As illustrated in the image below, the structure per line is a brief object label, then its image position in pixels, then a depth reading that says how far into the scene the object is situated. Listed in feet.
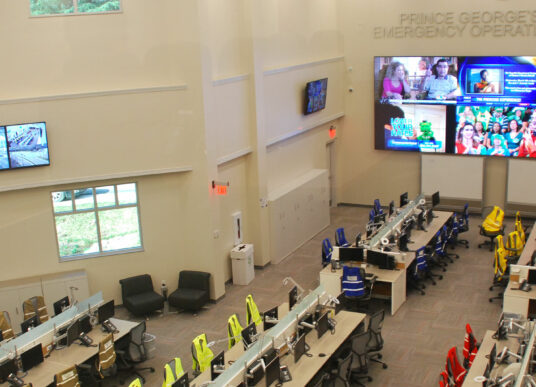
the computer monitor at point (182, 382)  26.46
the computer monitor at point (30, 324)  34.17
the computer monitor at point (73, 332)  33.65
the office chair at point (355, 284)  38.93
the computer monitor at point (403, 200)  52.04
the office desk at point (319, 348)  29.50
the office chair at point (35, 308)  38.50
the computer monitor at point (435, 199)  51.81
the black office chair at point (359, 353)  31.83
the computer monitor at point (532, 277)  36.94
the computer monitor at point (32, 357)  31.24
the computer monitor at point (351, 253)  41.32
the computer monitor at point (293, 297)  34.30
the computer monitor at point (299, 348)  30.25
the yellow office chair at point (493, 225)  49.10
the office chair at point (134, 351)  34.45
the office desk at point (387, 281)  40.04
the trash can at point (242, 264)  45.80
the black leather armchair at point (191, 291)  41.65
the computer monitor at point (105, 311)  35.50
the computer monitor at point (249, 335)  31.07
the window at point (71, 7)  38.14
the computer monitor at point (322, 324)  32.17
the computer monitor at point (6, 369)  30.48
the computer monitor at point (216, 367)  28.37
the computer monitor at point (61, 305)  36.32
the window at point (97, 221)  41.17
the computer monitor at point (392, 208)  50.75
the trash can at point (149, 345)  36.51
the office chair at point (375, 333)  33.17
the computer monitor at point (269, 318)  32.78
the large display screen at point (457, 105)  52.95
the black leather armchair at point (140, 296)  41.29
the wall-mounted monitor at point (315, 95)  53.57
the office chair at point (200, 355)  31.17
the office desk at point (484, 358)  28.02
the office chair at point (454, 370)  28.63
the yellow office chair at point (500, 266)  41.50
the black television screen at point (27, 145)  38.14
